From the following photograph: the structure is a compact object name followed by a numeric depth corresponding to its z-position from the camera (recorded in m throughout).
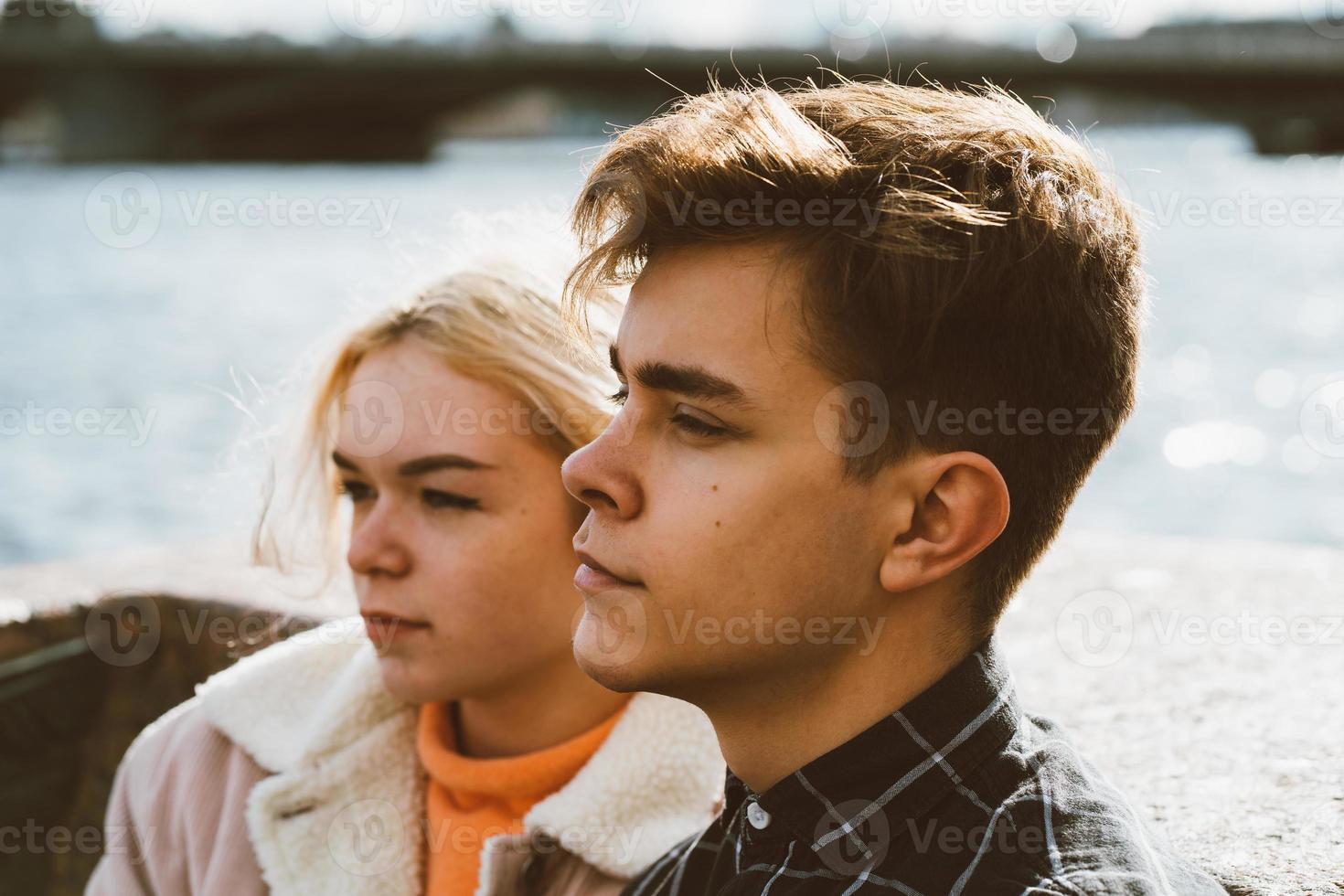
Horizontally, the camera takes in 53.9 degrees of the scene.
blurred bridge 25.50
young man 1.27
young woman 1.89
